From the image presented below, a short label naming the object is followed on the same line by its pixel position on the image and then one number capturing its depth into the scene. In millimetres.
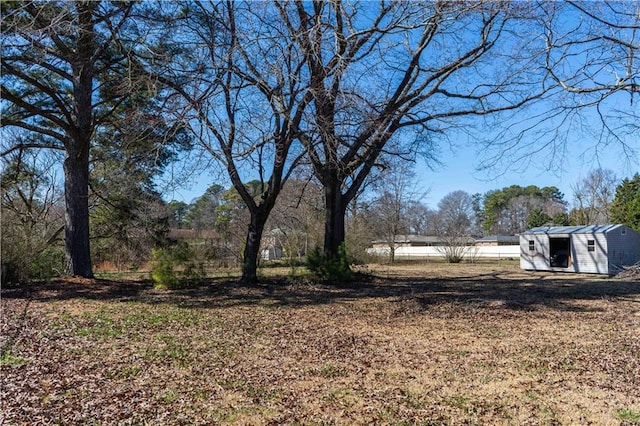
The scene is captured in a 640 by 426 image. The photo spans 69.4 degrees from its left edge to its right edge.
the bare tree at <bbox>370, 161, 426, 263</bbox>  31502
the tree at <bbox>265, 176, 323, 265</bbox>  22750
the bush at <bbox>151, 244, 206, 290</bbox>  11375
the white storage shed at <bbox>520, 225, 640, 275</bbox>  20375
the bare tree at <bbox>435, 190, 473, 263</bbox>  62219
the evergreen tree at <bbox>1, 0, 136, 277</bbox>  9805
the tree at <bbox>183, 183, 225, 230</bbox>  35844
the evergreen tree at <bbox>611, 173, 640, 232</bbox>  25250
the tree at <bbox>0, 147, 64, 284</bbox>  11492
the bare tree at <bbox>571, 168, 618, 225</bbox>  37688
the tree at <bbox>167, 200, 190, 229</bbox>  38847
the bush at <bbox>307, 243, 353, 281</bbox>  13742
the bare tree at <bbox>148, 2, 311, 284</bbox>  9703
